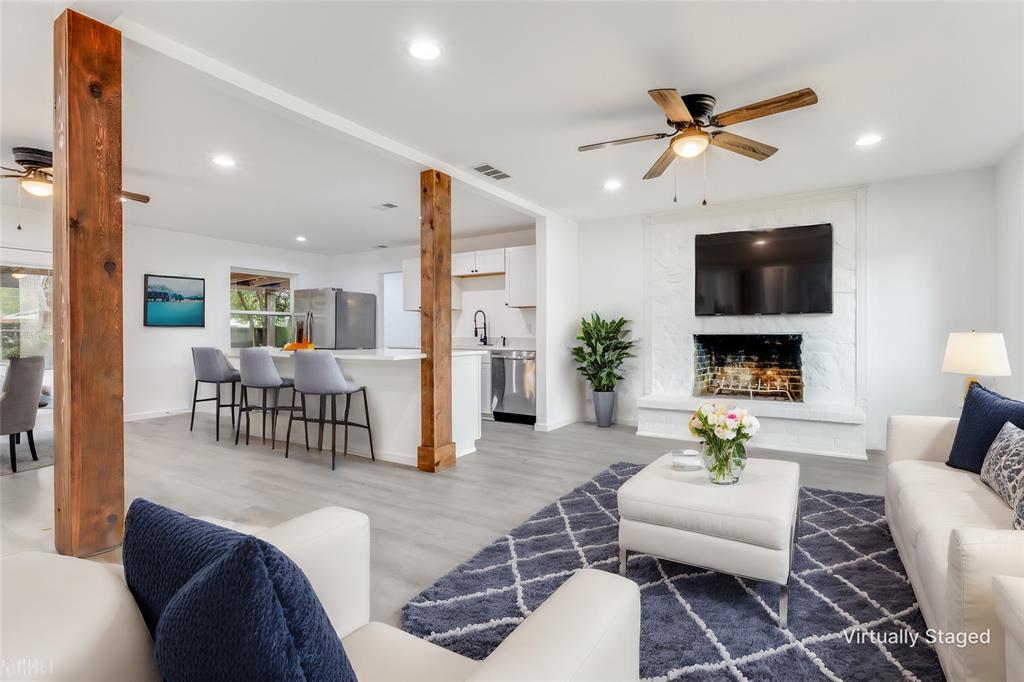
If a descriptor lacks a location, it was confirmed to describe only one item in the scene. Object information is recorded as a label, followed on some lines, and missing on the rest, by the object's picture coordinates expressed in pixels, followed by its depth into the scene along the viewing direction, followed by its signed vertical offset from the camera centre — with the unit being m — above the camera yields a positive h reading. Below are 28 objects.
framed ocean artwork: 6.57 +0.51
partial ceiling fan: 3.80 +1.29
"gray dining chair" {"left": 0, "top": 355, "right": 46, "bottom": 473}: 3.97 -0.47
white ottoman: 1.95 -0.75
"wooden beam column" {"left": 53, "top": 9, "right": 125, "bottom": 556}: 2.13 +0.22
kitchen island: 4.35 -0.56
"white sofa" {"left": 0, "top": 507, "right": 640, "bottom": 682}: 0.65 -0.52
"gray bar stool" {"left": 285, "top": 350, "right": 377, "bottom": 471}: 4.05 -0.30
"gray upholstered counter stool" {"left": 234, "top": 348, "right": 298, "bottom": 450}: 4.48 -0.29
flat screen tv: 5.07 +0.71
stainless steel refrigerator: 7.81 +0.36
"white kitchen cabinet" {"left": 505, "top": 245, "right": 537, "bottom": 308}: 6.39 +0.80
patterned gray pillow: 1.98 -0.53
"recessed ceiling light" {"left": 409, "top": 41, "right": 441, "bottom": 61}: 2.52 +1.47
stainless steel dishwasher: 6.25 -0.59
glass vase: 2.31 -0.56
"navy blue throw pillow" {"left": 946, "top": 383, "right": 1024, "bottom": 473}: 2.39 -0.41
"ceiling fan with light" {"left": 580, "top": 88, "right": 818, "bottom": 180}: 2.62 +1.25
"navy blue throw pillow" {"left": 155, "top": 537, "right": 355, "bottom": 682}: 0.57 -0.34
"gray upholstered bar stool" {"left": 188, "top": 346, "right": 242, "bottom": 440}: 5.19 -0.29
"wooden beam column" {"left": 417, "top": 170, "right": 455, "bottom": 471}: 4.13 +0.13
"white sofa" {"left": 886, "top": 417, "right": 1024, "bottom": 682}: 1.39 -0.68
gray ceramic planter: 5.99 -0.79
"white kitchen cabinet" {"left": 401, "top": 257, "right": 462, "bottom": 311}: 7.41 +0.77
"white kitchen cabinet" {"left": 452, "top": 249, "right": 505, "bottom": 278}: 6.73 +1.04
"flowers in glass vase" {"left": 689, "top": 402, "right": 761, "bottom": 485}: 2.26 -0.44
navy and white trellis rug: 1.74 -1.10
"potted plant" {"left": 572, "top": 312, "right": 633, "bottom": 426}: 5.96 -0.21
